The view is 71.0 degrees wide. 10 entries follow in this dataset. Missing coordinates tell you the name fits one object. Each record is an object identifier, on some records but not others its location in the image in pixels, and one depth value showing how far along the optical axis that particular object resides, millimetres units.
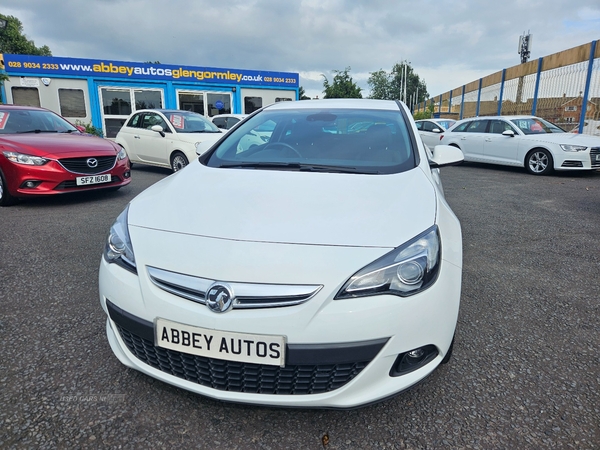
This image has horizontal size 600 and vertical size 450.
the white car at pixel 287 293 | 1523
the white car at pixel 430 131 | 12507
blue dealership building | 15594
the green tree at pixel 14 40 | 35969
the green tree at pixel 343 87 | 27375
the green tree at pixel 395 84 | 56125
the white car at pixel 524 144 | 8867
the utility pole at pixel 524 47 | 29297
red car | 5406
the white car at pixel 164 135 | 8281
